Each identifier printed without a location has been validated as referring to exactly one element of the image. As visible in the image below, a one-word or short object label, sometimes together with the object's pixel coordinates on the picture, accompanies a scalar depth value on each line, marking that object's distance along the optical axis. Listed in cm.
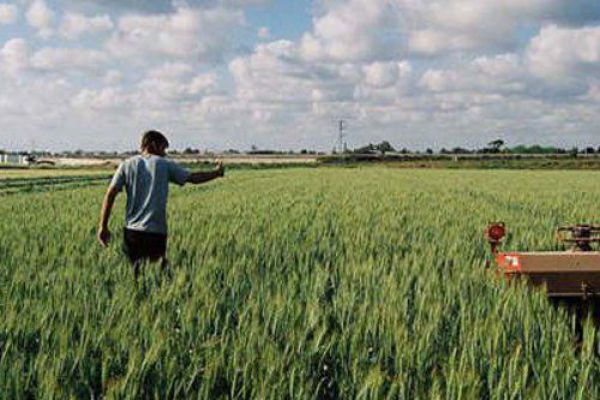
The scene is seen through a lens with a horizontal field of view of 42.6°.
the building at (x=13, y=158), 11594
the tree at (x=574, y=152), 9540
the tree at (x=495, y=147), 12266
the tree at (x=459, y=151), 12025
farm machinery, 482
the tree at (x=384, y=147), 14575
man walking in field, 641
